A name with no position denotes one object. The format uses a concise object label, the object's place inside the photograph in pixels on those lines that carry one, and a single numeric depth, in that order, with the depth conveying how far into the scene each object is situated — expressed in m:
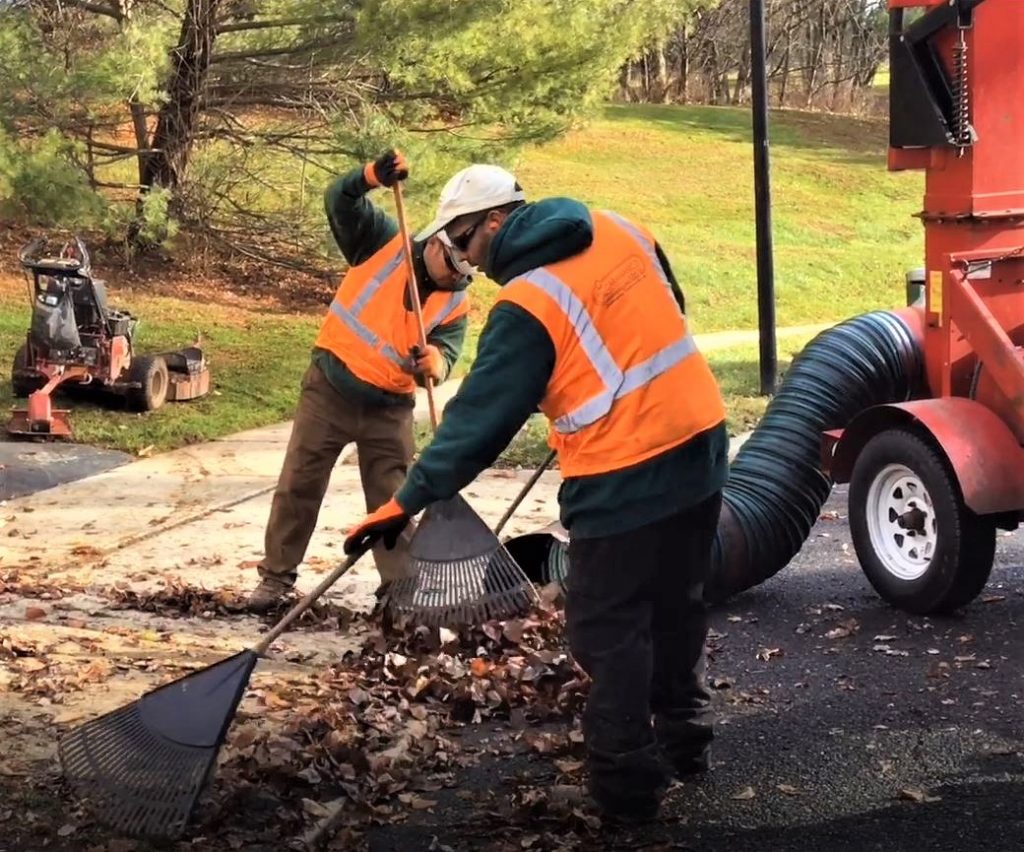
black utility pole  10.89
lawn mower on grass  9.49
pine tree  11.98
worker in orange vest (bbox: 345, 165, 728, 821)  3.75
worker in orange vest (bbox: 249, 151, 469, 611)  5.59
